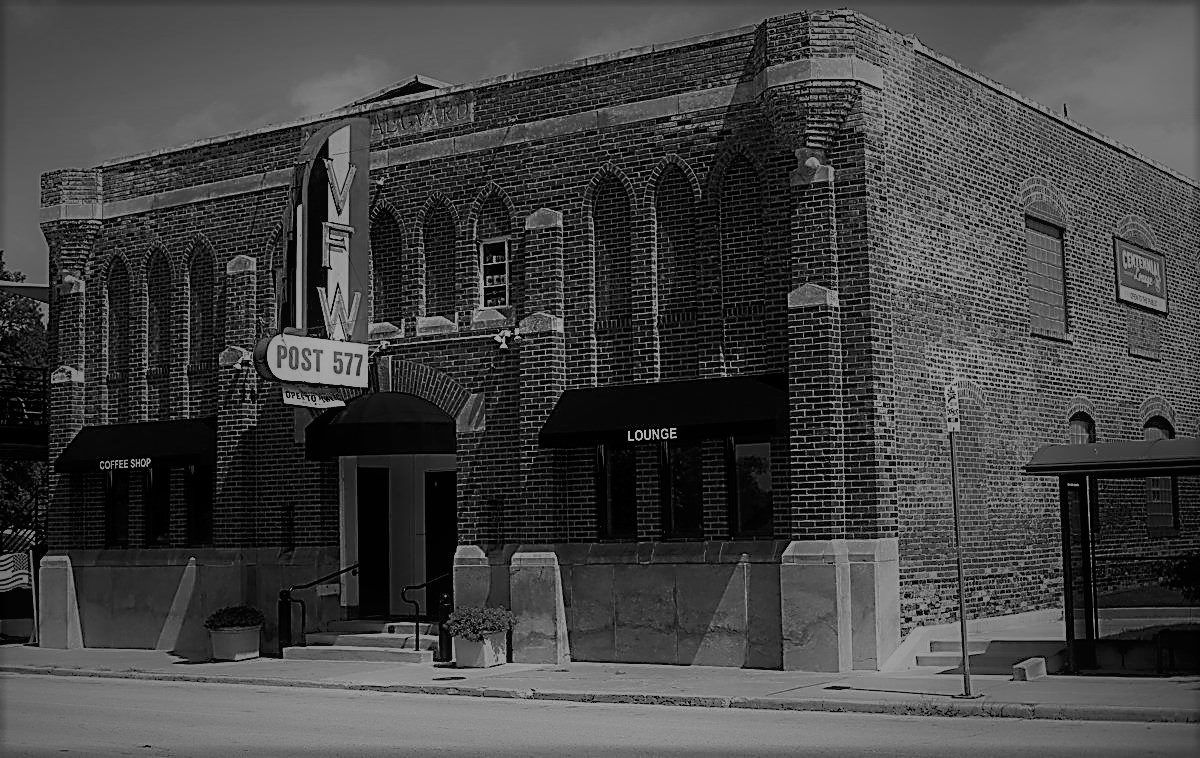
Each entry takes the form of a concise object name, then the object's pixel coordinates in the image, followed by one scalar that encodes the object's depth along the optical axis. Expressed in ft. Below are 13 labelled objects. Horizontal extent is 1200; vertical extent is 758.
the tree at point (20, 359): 155.94
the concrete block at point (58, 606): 93.81
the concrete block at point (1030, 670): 58.03
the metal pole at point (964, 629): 52.54
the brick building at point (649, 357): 67.10
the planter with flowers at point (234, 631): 81.61
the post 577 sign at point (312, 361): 73.36
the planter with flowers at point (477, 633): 72.28
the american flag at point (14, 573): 102.73
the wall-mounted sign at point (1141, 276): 89.35
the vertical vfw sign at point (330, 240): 80.59
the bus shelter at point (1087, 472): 57.21
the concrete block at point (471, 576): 76.38
